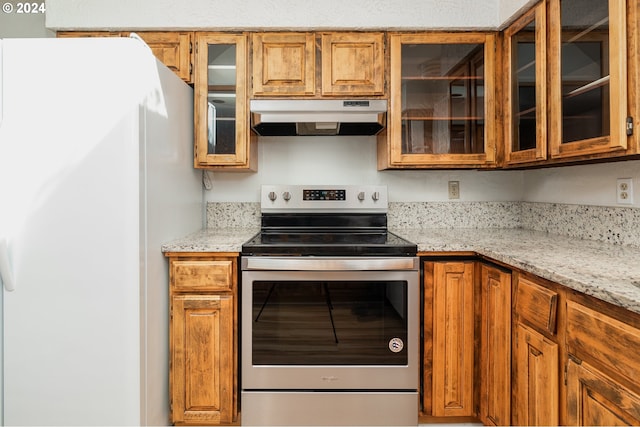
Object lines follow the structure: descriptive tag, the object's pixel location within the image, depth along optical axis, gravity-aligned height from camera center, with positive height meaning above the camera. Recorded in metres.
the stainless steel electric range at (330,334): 1.73 -0.58
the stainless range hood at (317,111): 2.00 +0.53
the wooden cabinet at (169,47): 2.06 +0.89
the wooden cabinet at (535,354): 1.23 -0.51
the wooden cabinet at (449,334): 1.76 -0.59
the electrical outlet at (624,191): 1.63 +0.08
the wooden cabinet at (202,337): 1.72 -0.59
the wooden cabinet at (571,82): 1.28 +0.52
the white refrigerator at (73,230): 1.43 -0.08
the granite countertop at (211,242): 1.71 -0.16
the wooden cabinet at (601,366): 0.91 -0.42
